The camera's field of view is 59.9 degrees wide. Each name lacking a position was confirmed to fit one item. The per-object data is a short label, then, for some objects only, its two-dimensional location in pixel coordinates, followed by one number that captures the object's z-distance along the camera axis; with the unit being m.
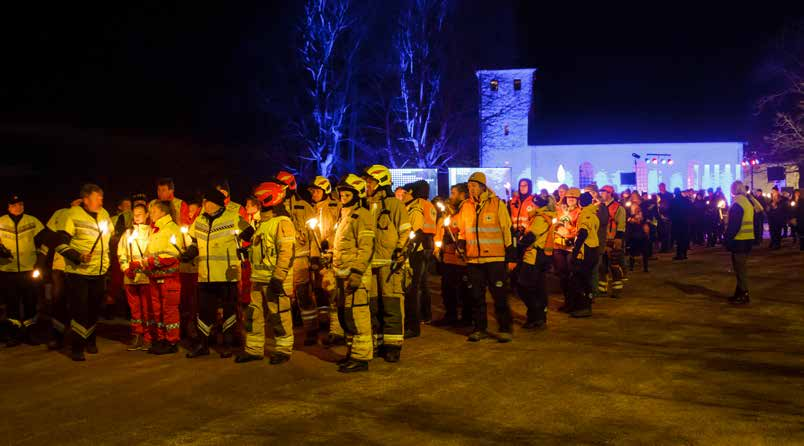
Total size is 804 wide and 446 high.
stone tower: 56.47
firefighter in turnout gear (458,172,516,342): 9.29
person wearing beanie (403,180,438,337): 9.94
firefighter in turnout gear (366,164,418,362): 8.21
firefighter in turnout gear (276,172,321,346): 9.55
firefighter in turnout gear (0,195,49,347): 9.82
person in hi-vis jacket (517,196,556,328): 10.24
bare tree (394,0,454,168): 33.12
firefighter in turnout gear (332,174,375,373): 7.88
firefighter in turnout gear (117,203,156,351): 9.12
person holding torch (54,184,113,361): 8.83
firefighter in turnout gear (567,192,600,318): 11.18
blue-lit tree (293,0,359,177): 32.72
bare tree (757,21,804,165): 33.97
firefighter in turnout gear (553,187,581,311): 11.90
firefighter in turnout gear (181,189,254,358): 8.69
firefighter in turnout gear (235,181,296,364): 8.23
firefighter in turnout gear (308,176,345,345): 9.46
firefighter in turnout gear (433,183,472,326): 10.96
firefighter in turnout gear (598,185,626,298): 13.40
